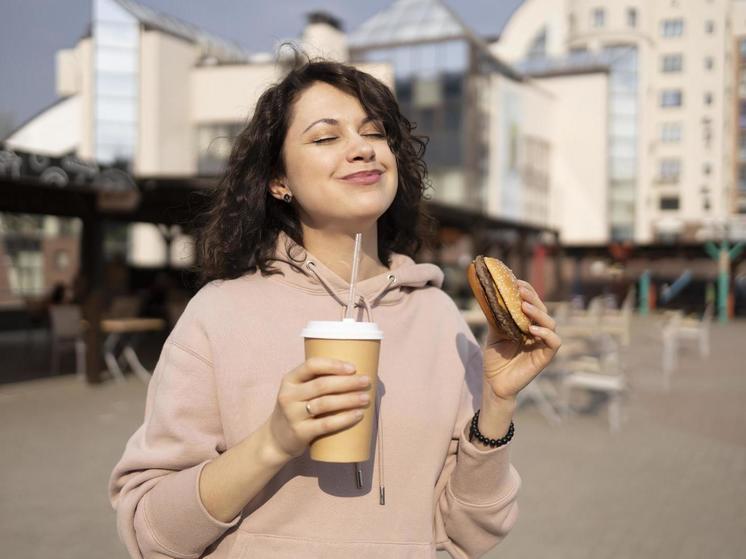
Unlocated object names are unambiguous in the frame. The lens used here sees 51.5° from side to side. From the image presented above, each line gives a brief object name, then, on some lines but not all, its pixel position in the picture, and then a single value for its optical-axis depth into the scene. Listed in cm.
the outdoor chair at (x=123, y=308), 1190
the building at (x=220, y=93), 3075
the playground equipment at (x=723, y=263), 2788
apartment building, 5106
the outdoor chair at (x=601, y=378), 810
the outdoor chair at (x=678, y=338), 1246
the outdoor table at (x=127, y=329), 1058
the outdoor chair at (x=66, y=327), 1123
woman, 140
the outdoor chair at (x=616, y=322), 1249
